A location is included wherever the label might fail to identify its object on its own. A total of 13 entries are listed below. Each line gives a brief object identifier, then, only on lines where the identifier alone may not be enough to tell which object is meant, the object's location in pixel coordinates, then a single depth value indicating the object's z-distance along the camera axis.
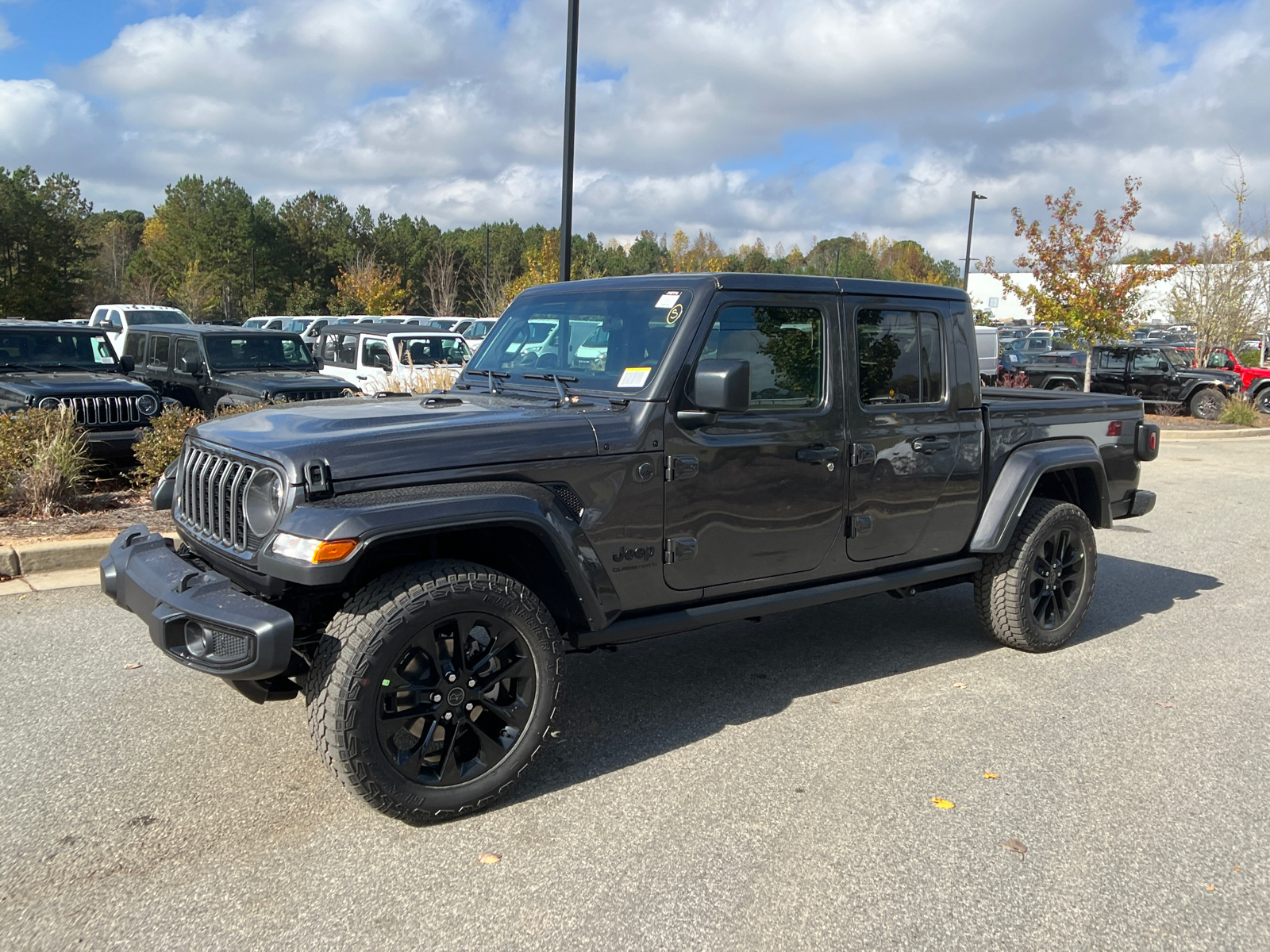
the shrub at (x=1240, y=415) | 19.05
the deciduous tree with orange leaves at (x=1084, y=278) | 19.20
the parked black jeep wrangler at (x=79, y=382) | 9.05
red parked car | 22.44
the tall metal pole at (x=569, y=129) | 10.84
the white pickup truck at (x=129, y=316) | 22.56
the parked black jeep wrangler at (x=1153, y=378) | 20.48
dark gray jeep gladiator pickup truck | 3.26
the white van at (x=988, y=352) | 22.05
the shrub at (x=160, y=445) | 8.03
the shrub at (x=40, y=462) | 7.29
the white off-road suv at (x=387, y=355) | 14.40
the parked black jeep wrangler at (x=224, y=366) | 11.29
